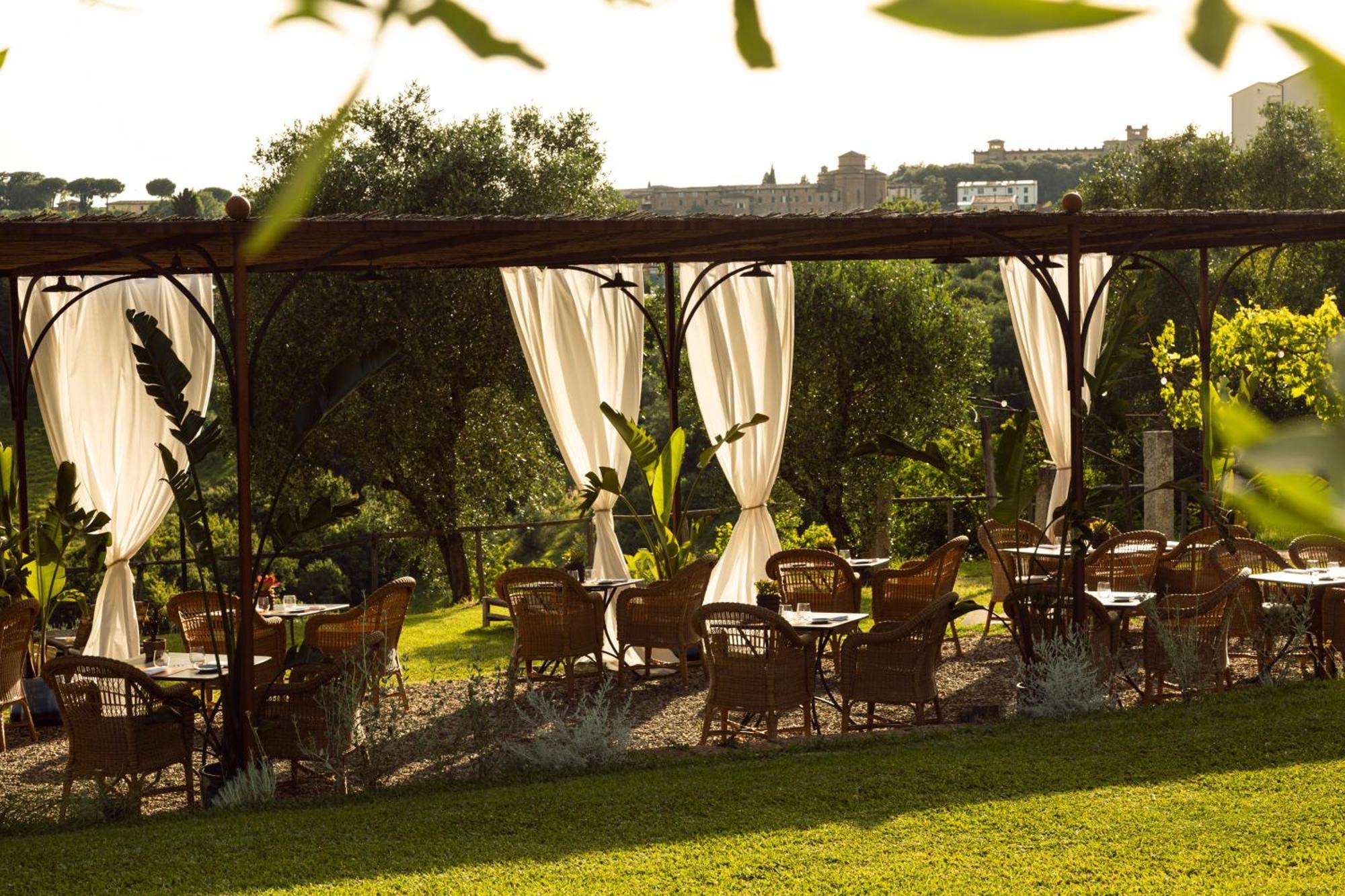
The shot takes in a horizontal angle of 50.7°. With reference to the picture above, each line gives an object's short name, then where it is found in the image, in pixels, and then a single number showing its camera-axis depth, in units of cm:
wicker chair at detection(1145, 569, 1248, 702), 809
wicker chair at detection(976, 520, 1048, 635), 1078
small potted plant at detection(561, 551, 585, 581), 1016
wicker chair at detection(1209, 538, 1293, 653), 880
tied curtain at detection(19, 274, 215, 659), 966
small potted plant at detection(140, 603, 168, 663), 793
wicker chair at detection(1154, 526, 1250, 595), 991
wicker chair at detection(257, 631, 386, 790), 691
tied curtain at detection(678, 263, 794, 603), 1084
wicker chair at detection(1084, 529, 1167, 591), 1020
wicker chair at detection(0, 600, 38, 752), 837
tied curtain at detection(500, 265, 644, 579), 1064
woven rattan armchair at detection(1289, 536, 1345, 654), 885
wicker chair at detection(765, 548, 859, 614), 1030
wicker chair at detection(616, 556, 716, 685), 950
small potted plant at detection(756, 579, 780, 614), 912
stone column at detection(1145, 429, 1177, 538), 1373
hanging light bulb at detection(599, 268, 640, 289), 1016
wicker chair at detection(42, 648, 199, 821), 677
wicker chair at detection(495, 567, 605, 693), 939
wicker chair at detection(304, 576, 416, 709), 922
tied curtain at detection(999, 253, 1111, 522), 1254
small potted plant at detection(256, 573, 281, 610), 1027
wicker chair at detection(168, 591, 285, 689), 934
